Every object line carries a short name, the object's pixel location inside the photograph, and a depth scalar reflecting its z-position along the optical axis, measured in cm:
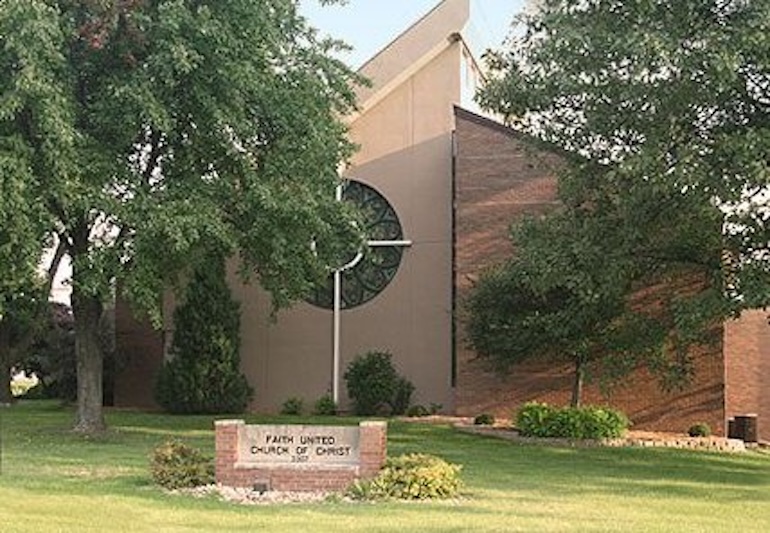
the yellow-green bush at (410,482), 1273
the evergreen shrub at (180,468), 1353
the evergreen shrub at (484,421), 2499
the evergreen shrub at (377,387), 2842
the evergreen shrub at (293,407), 2966
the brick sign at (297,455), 1321
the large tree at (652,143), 1457
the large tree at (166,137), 1848
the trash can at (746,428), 2534
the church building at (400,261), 2950
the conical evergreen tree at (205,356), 2936
